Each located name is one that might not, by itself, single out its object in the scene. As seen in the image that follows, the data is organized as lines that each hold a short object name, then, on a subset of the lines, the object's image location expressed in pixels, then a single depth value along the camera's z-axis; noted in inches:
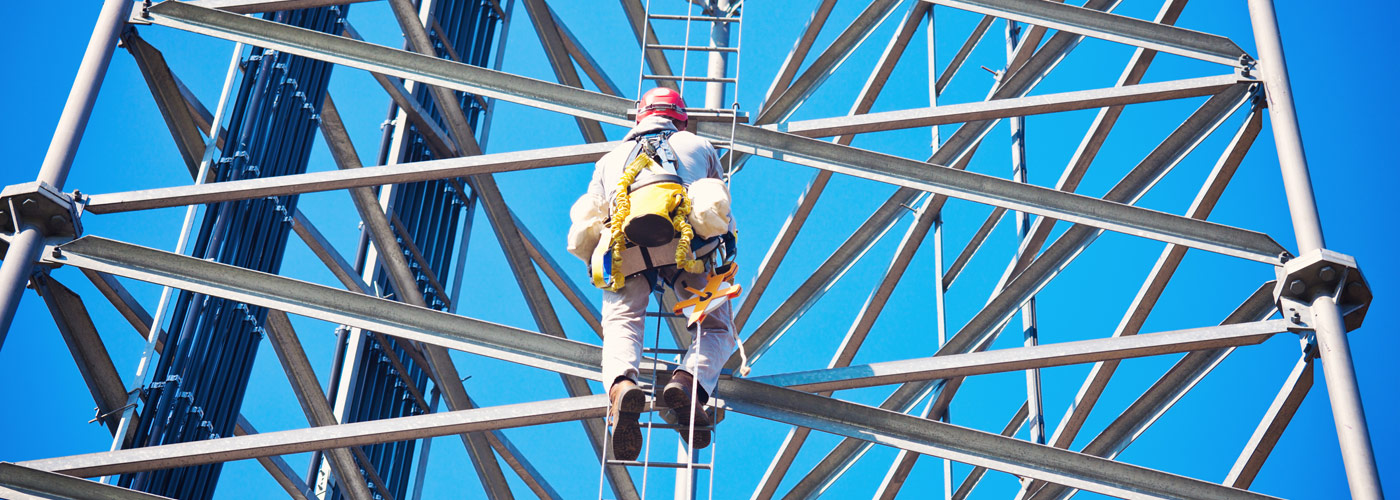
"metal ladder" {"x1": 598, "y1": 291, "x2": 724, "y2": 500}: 701.9
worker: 699.4
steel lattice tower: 729.6
